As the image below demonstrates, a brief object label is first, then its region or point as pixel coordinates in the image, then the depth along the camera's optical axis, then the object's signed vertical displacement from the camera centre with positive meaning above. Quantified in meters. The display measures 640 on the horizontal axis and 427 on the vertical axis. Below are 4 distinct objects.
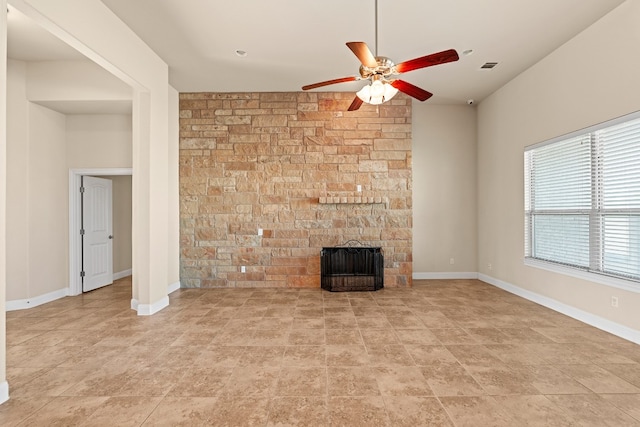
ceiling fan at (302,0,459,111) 2.51 +1.21
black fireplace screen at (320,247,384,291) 5.35 -0.94
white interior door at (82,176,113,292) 5.33 -0.35
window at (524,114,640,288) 3.23 +0.15
